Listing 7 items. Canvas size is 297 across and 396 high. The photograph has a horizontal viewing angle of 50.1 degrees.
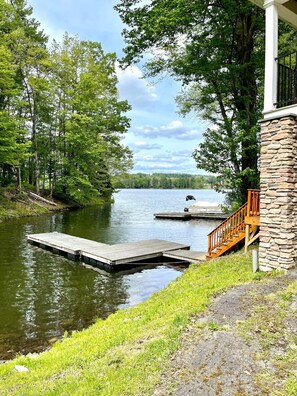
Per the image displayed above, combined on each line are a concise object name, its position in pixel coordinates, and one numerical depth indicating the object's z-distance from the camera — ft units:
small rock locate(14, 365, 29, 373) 13.27
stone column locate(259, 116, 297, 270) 19.66
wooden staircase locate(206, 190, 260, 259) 28.07
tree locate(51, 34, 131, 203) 86.43
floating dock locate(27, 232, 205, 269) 35.76
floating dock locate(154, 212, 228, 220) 84.69
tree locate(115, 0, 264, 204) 32.50
